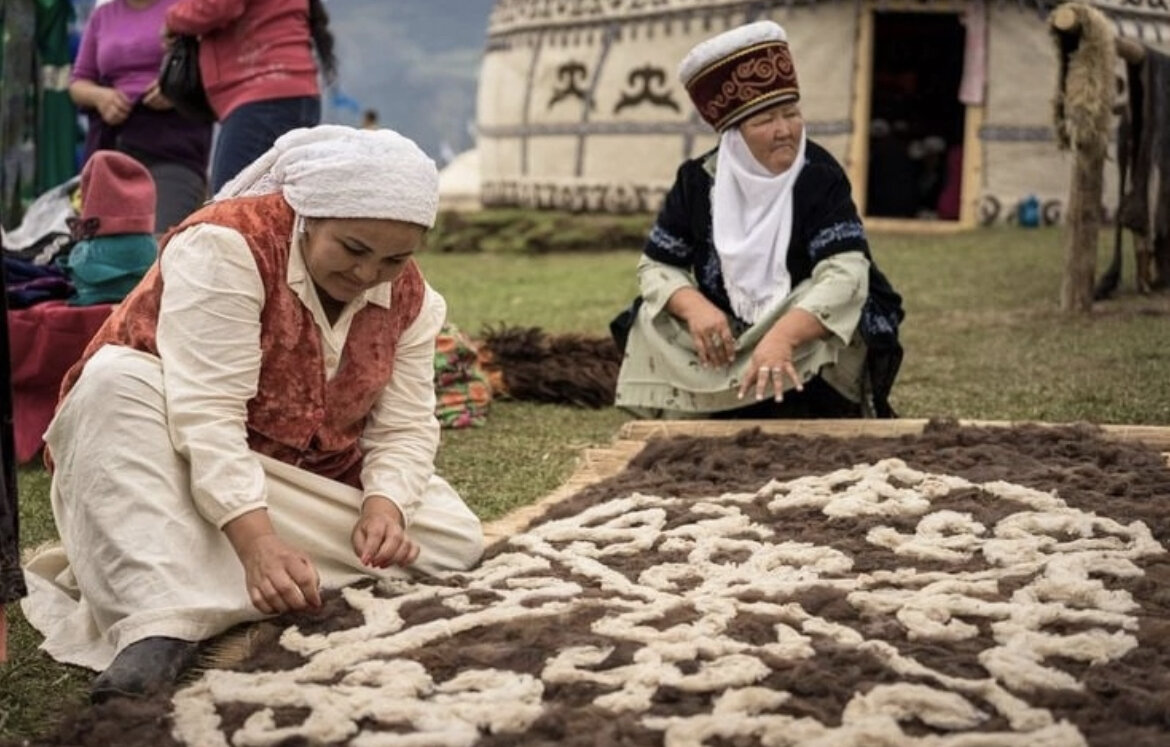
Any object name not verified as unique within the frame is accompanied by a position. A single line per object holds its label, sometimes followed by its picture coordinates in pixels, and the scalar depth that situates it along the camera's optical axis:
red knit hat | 3.88
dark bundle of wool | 4.83
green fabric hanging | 6.86
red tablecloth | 3.93
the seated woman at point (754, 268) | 3.74
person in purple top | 4.96
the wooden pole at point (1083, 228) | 6.29
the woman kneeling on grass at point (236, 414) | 2.27
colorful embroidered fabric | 4.52
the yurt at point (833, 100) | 10.54
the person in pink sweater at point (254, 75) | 4.60
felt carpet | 1.90
